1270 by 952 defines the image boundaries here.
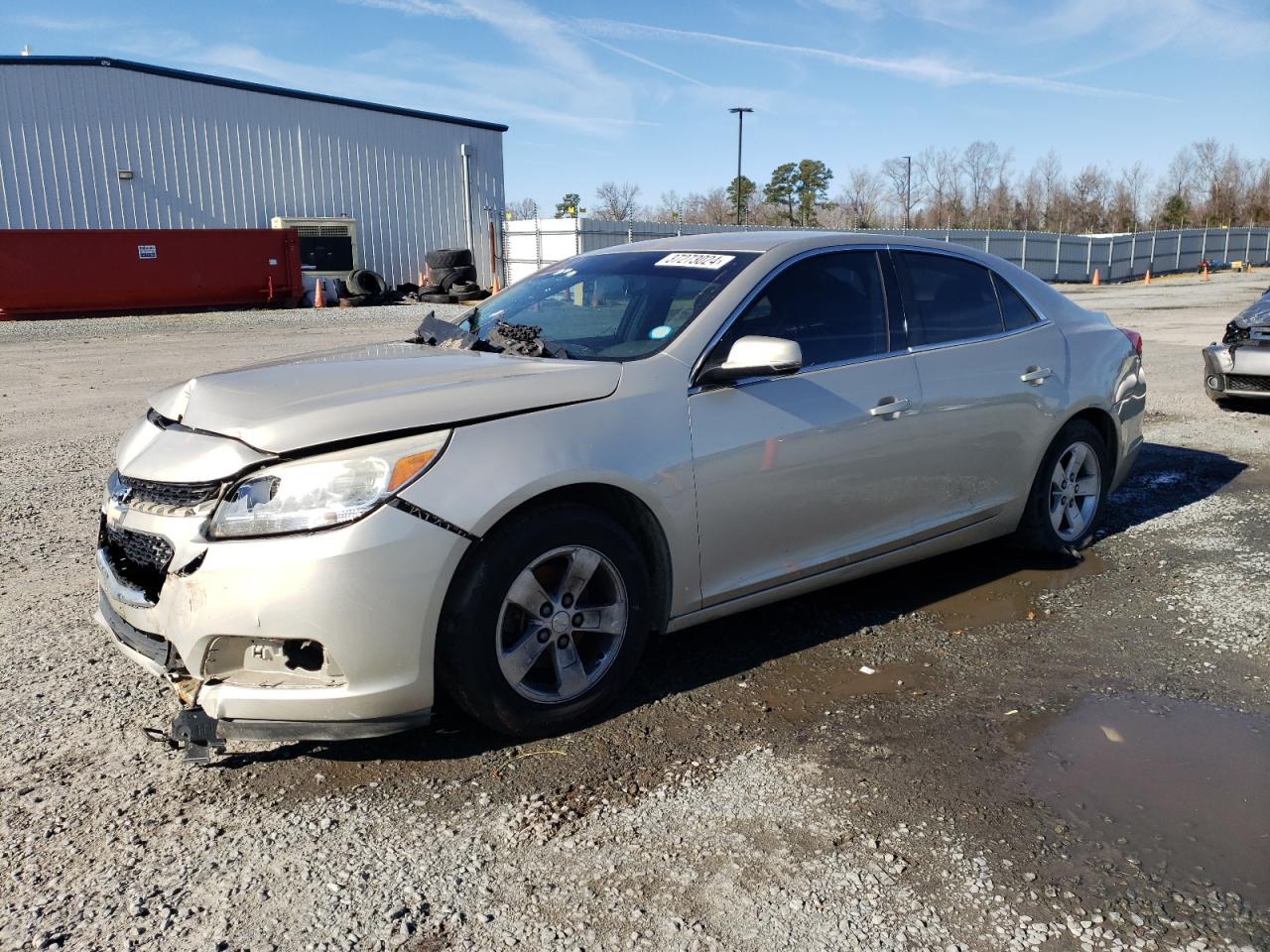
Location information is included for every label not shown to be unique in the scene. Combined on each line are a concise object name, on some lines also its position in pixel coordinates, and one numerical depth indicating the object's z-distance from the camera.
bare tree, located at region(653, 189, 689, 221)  71.12
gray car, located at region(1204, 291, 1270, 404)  9.47
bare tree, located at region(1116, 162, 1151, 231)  81.19
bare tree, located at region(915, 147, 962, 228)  79.69
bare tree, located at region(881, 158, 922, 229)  77.38
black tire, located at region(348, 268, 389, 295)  27.89
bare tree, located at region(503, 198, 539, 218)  72.26
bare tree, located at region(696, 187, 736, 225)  76.94
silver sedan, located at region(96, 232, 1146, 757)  3.02
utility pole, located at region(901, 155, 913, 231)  77.62
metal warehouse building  25.64
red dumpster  22.80
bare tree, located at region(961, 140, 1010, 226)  81.25
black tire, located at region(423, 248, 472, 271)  29.92
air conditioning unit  29.27
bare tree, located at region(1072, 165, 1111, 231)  80.62
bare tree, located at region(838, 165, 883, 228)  75.06
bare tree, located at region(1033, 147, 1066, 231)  81.56
